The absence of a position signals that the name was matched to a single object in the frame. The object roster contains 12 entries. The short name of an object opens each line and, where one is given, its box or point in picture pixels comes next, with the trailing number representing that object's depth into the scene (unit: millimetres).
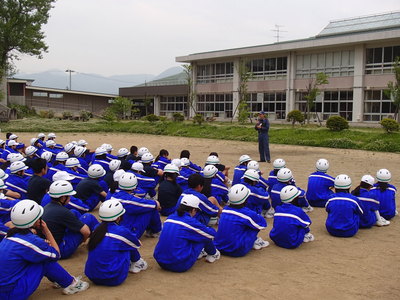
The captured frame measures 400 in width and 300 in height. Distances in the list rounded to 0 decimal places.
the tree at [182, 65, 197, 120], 40575
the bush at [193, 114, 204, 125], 31016
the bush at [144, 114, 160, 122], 33969
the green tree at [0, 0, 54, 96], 39031
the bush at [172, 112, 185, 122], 34406
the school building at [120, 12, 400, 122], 30594
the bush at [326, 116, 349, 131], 22922
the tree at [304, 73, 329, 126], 29791
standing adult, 15219
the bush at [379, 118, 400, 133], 21000
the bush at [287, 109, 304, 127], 29125
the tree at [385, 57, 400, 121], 24734
